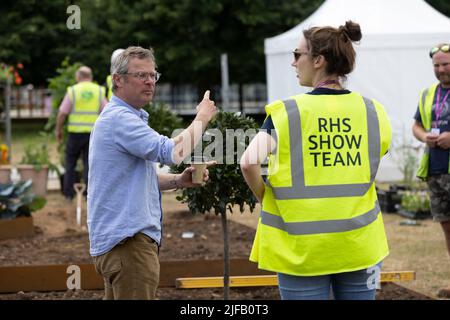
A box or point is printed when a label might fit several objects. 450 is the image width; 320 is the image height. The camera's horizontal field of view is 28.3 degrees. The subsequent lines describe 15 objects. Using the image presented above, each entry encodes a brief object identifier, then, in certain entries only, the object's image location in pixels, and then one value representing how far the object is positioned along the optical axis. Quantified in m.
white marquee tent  15.65
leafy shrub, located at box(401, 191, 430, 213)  11.62
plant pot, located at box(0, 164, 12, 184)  13.12
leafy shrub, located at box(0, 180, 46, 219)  10.22
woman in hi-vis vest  3.71
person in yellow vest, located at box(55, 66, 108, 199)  12.66
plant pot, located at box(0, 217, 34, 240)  10.11
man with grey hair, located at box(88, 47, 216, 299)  4.11
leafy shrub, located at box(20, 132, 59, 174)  14.01
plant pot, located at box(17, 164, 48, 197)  13.88
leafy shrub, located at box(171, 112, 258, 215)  6.39
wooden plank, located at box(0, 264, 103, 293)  7.32
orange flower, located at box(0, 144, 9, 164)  15.81
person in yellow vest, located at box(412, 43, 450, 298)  7.14
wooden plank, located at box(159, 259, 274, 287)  7.42
